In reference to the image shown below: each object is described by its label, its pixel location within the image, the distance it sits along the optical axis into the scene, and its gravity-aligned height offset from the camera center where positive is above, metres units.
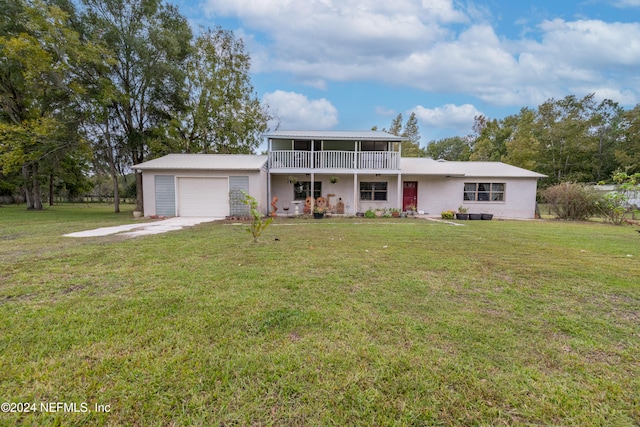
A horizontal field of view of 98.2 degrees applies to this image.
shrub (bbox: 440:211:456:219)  14.30 -0.89
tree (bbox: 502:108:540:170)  27.48 +5.24
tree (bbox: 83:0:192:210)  14.57 +7.20
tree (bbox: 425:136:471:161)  46.00 +8.47
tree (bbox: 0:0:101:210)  12.71 +6.08
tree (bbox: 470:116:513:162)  33.40 +7.84
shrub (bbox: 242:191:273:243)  6.19 -0.64
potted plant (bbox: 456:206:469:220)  14.30 -0.84
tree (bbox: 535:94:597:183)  29.83 +6.59
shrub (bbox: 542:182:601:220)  13.38 -0.10
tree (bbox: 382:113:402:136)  37.22 +9.77
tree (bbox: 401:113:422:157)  37.92 +9.34
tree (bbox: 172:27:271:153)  18.83 +6.90
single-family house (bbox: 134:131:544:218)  13.70 +0.91
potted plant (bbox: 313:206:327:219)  13.47 -0.75
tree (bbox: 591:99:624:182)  30.28 +7.16
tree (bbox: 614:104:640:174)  27.34 +5.82
